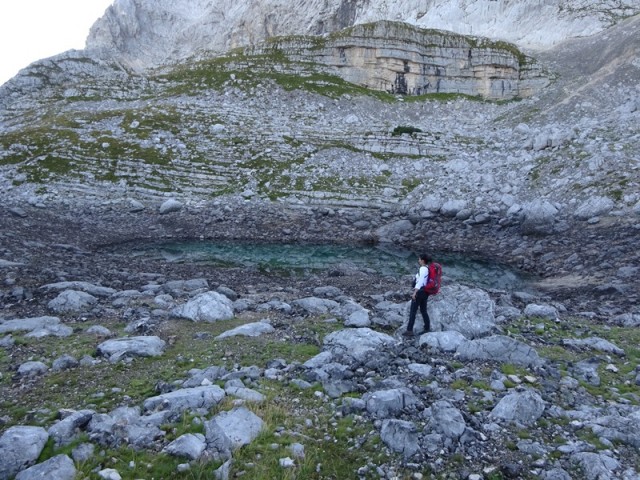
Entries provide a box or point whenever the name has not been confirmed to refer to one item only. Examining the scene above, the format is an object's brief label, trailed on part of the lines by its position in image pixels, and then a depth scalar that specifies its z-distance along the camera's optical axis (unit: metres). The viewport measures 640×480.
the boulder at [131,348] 11.31
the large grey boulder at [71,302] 15.21
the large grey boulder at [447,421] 7.89
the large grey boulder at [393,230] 32.72
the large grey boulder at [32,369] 10.17
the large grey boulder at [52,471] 6.41
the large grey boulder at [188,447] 7.09
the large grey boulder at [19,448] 6.68
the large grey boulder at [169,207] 36.12
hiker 13.04
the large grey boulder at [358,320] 14.11
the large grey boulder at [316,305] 16.19
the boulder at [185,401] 8.51
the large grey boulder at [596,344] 12.34
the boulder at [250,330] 13.03
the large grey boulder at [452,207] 33.94
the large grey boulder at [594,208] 27.82
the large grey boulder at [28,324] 13.02
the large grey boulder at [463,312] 13.03
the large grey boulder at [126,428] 7.39
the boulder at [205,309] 14.62
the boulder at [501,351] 11.05
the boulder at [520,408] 8.44
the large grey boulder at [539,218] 28.77
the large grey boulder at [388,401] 8.66
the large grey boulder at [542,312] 16.00
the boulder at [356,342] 11.33
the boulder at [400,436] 7.59
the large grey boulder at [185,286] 18.77
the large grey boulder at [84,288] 17.30
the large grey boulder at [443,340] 11.81
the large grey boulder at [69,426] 7.35
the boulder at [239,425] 7.54
